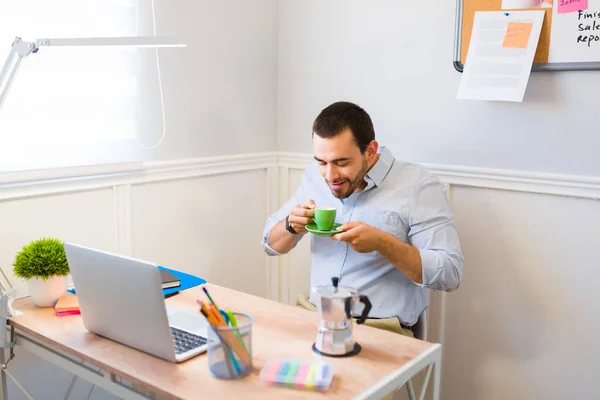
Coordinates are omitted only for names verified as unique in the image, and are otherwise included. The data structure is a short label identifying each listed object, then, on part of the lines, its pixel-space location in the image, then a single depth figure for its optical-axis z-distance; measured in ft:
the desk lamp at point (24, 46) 5.36
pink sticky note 6.39
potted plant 5.69
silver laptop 4.53
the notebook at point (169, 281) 6.14
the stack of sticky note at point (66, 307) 5.57
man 6.06
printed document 6.69
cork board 6.44
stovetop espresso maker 4.58
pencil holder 4.34
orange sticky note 6.70
